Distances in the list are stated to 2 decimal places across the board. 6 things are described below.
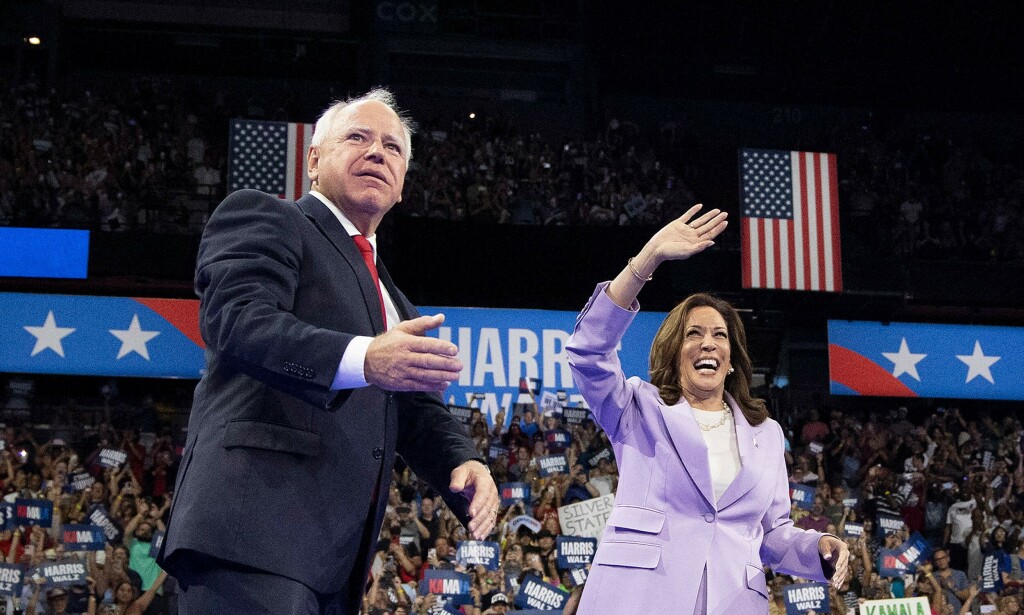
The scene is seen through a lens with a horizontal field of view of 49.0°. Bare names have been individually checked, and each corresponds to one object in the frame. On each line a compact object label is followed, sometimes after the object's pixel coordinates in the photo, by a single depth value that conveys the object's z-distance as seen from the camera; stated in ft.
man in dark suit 5.27
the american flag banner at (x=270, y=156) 37.63
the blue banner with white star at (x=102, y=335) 39.34
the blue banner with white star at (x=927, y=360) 42.60
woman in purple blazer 8.87
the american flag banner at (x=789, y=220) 39.50
